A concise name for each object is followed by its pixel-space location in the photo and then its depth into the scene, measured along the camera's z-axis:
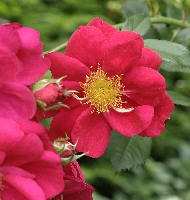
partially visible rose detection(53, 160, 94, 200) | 0.37
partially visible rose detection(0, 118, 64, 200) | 0.35
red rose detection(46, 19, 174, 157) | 0.39
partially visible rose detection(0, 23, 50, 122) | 0.36
